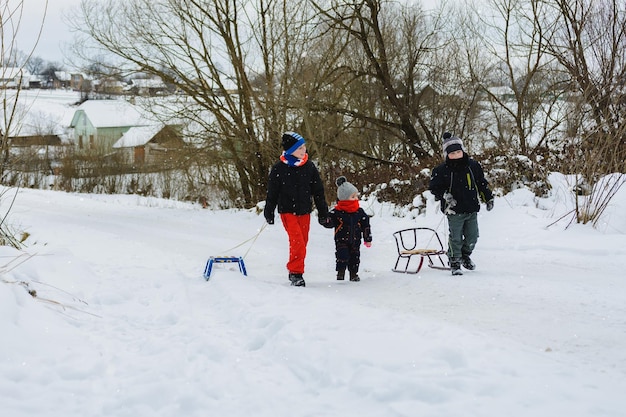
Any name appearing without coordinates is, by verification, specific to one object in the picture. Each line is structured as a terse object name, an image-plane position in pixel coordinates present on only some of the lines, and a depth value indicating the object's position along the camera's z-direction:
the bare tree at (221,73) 15.40
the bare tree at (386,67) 15.53
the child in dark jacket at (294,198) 6.39
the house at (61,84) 81.90
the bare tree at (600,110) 8.20
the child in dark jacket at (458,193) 6.45
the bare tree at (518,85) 14.10
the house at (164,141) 16.84
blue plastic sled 6.40
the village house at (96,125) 47.57
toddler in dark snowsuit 6.62
